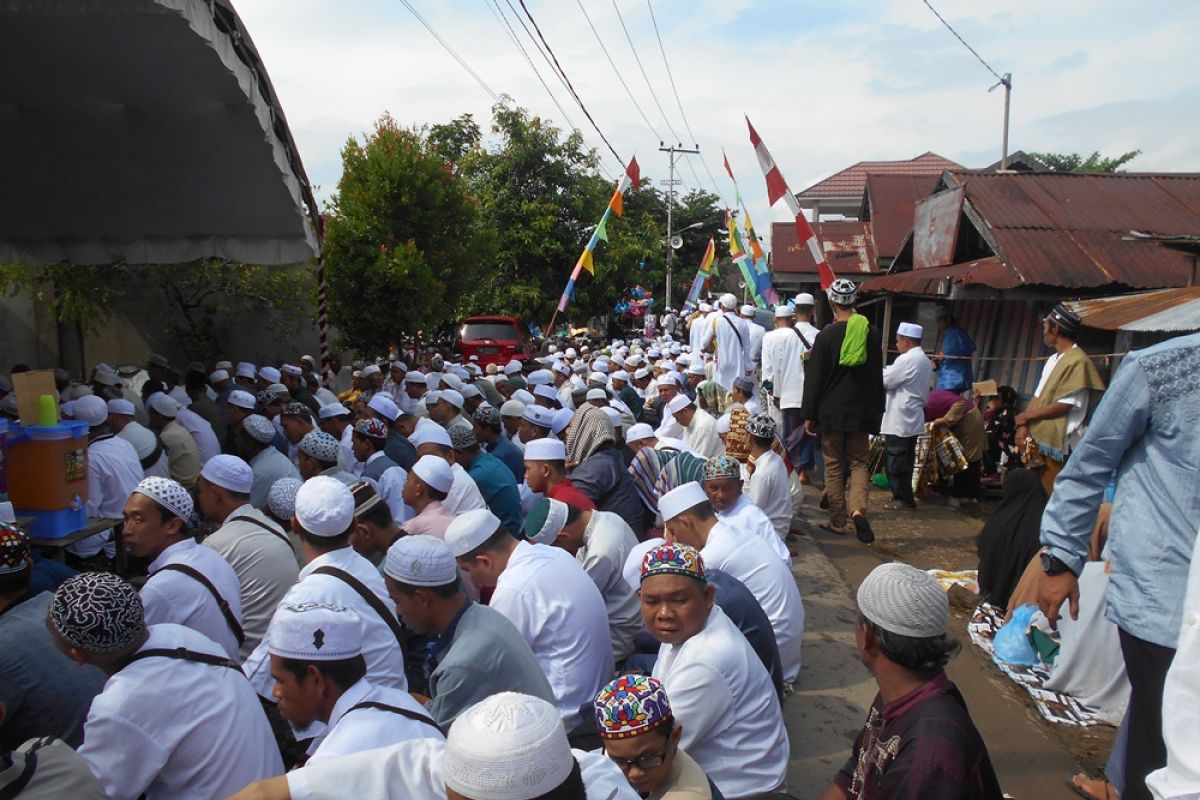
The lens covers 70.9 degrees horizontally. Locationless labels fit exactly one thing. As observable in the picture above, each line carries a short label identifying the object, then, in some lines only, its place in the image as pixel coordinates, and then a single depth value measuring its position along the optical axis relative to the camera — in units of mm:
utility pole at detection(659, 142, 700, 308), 36097
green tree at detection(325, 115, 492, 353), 13820
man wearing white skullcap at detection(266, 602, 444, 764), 2504
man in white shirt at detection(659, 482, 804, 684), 4172
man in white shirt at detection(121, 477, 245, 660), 3406
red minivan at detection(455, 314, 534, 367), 18250
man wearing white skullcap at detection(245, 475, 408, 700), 3176
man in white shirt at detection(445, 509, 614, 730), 3607
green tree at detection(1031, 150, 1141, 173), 38531
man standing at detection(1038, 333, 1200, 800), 2334
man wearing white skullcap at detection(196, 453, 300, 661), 4023
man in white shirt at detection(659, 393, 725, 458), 7422
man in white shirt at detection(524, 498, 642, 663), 4363
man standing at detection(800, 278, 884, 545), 7332
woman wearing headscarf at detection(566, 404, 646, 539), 5902
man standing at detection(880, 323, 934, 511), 8164
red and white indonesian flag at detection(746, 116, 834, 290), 9461
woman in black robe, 5316
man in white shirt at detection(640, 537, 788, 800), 2852
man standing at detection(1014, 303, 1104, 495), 6000
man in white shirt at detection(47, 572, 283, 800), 2461
